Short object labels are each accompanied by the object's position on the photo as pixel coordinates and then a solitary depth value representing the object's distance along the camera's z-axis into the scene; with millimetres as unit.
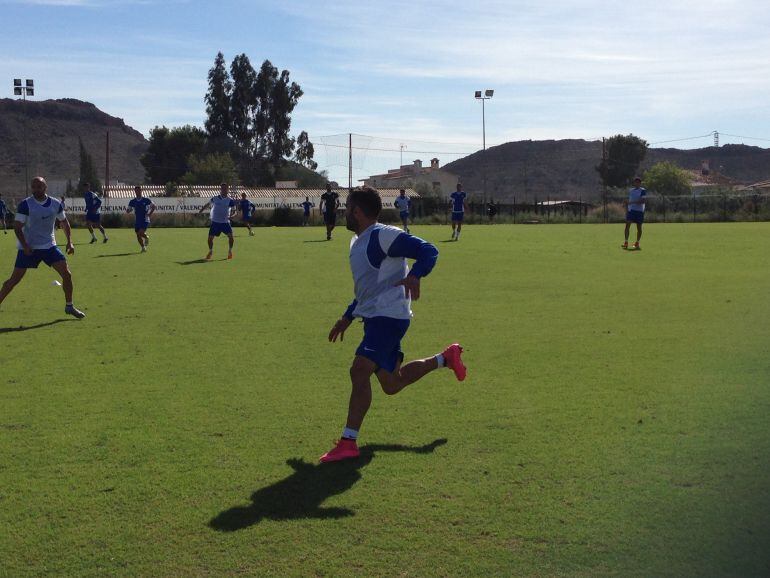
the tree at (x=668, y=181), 116812
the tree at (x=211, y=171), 100625
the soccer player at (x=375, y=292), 5992
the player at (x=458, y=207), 34062
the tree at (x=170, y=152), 111688
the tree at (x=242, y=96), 103750
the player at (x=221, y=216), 25281
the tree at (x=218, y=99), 104188
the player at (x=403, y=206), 38406
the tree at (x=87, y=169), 115188
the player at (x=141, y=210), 27062
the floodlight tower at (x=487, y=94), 77688
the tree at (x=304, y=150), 107456
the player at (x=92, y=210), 33738
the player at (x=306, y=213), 54125
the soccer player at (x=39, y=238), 12695
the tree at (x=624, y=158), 134500
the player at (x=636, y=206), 27250
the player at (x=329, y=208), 33906
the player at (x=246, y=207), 39903
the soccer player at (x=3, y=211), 45094
